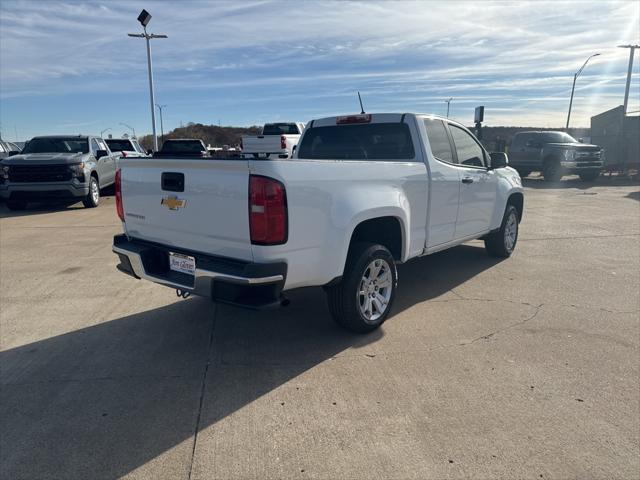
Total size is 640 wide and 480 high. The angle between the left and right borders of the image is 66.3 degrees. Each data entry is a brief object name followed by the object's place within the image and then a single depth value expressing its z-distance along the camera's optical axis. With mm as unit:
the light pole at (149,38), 22875
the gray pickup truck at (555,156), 19484
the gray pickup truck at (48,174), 11773
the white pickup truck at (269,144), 15203
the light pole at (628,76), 27928
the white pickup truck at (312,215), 3354
